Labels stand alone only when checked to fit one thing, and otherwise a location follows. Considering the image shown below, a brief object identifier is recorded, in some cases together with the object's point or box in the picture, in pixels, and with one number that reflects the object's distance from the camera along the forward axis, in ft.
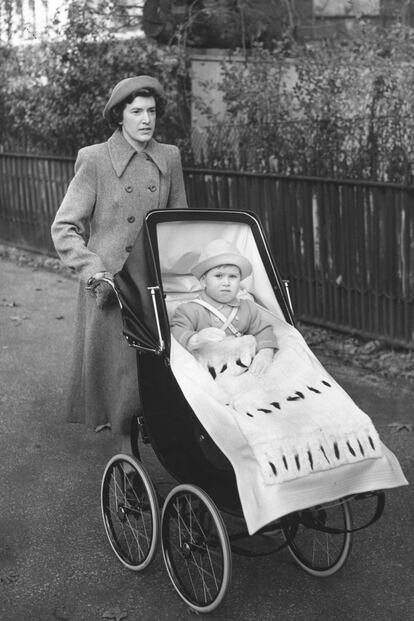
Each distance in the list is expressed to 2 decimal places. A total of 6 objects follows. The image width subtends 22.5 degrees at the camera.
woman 15.85
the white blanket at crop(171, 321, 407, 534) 11.85
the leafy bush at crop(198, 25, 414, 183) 26.55
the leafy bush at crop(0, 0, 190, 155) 38.75
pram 12.31
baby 14.16
